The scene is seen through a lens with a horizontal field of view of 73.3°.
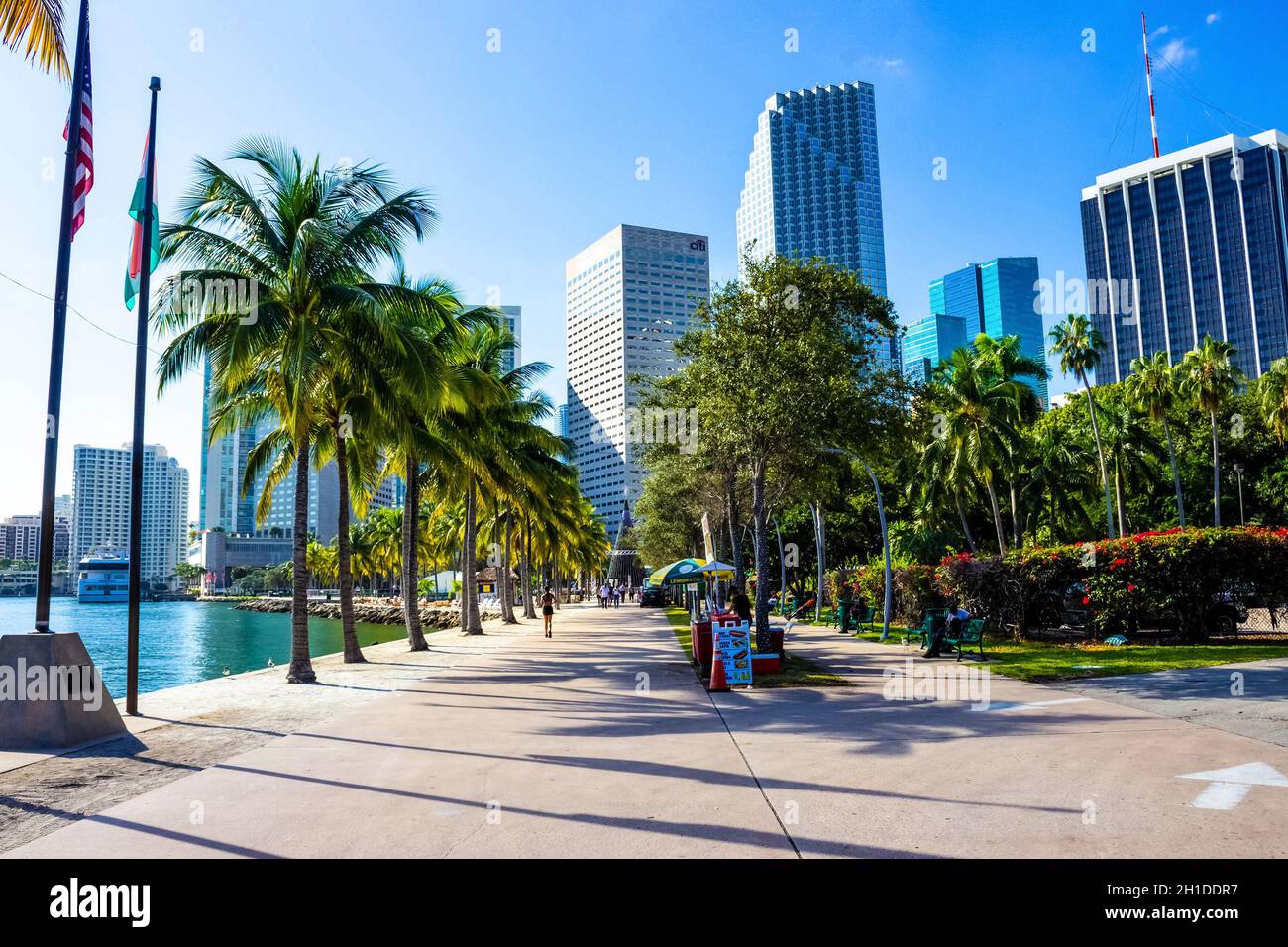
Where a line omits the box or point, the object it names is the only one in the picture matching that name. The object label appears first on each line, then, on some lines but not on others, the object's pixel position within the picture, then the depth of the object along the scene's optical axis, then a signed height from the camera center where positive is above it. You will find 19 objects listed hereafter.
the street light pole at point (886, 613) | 24.98 -1.67
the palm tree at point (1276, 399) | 39.53 +6.43
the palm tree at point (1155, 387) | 40.66 +7.39
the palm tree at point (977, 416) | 34.19 +5.42
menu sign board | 14.91 -1.54
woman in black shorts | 32.81 -1.51
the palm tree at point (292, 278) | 15.80 +5.83
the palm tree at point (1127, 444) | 47.25 +5.56
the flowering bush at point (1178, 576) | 19.22 -0.73
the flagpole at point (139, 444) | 12.33 +2.03
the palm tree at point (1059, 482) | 44.19 +3.48
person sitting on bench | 18.41 -1.66
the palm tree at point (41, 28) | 8.77 +5.88
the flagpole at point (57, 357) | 10.16 +2.82
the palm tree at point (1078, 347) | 33.06 +7.72
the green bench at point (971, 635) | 17.84 -1.74
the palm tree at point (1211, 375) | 38.81 +7.46
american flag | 10.98 +5.38
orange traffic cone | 14.45 -1.89
